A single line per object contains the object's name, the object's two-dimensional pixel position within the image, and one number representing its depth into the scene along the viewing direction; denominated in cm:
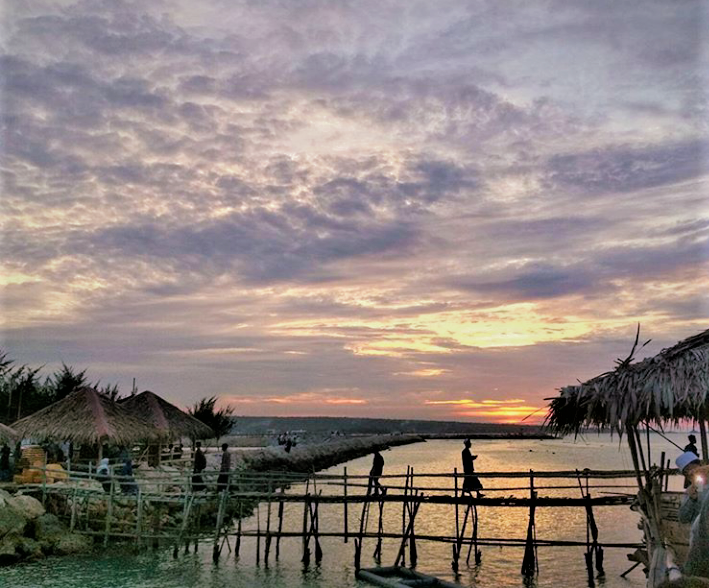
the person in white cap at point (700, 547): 468
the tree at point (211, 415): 4294
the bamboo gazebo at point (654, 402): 955
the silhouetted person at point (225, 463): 2130
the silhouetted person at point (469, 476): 1734
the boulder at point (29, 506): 1759
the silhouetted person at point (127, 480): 1934
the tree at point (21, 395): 3591
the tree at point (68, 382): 3575
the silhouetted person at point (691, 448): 1187
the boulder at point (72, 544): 1746
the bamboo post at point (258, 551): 1773
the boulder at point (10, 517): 1680
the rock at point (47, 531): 1736
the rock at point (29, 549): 1673
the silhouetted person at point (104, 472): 1895
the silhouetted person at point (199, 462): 2305
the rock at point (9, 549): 1634
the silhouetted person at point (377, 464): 2065
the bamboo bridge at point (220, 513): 1622
